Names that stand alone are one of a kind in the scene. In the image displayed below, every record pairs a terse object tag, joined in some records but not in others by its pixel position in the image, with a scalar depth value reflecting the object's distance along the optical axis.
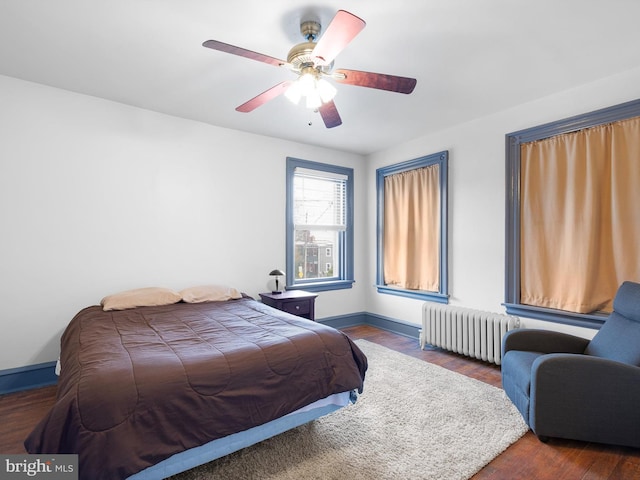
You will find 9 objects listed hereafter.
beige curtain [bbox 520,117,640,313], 2.69
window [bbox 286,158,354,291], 4.53
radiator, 3.34
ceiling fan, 1.77
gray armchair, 1.98
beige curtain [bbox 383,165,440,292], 4.22
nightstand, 3.83
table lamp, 4.04
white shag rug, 1.87
